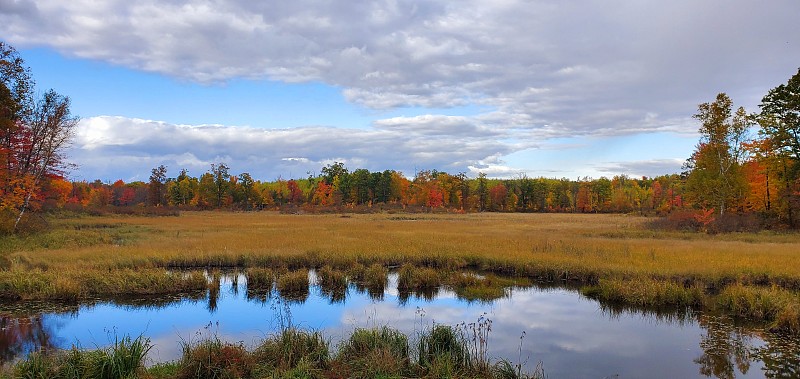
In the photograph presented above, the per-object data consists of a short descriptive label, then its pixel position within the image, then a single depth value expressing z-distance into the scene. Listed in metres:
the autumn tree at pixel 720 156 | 43.81
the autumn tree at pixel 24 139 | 32.59
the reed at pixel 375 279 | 19.88
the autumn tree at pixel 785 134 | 39.53
